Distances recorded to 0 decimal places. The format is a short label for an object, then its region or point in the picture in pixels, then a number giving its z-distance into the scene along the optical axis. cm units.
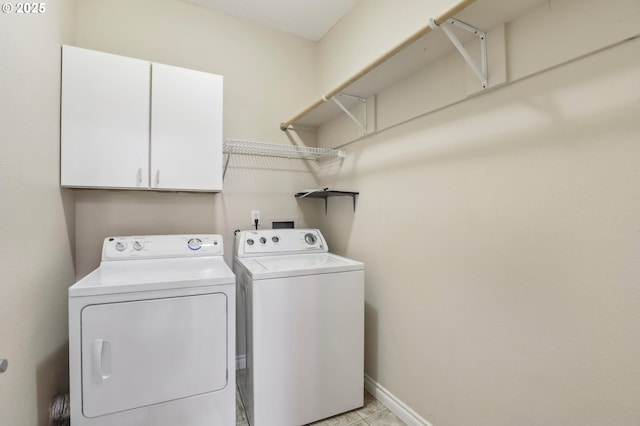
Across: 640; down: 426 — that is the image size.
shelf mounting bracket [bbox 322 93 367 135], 193
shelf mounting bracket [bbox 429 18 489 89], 114
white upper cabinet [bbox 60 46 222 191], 157
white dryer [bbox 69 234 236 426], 116
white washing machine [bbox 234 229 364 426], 152
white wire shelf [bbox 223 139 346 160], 222
